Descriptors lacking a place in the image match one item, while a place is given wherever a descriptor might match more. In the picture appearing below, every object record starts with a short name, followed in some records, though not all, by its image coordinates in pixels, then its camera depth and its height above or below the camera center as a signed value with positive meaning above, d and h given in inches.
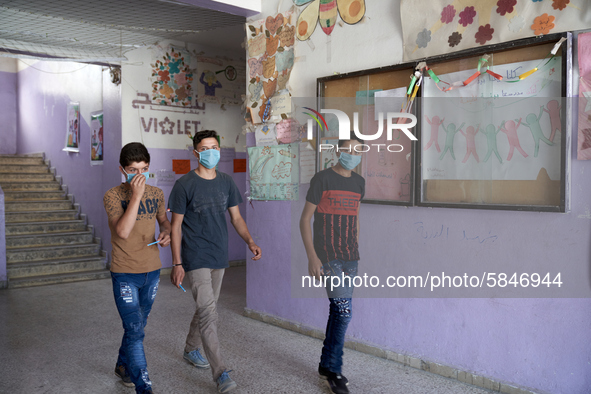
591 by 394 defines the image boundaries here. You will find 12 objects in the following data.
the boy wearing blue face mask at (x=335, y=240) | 113.7 -13.8
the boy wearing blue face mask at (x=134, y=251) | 104.4 -15.3
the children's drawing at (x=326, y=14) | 141.9 +48.3
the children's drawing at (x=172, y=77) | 260.5 +53.1
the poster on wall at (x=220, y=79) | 274.5 +55.4
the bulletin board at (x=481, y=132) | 104.2 +10.7
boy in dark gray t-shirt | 114.7 -13.5
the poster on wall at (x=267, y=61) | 162.1 +39.2
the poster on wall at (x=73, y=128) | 304.8 +31.0
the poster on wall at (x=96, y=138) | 275.6 +22.3
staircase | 251.8 -30.6
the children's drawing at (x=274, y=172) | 161.0 +2.3
